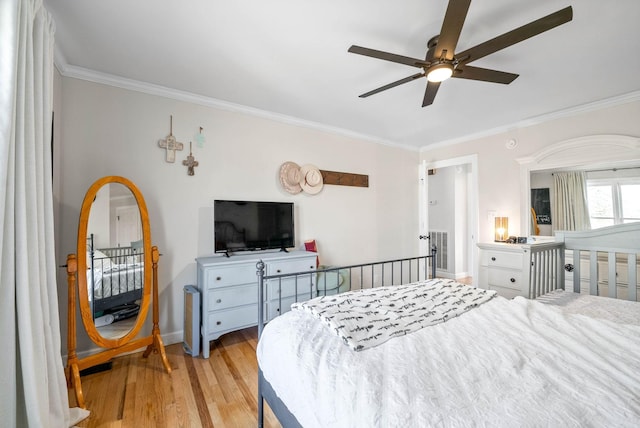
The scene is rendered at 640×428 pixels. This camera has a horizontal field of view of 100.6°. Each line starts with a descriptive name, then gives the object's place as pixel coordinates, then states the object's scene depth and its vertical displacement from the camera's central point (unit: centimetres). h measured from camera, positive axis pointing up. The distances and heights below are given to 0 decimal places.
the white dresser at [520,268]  228 -53
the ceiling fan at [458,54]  131 +96
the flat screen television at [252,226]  270 -10
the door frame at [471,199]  383 +24
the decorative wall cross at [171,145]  254 +70
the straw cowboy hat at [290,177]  318 +47
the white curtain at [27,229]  113 -4
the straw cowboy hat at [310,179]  334 +47
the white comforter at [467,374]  74 -55
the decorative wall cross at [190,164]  265 +54
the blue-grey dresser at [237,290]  235 -69
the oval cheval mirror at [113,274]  191 -43
